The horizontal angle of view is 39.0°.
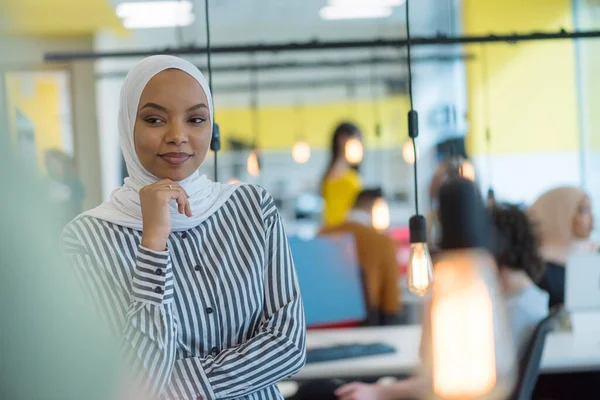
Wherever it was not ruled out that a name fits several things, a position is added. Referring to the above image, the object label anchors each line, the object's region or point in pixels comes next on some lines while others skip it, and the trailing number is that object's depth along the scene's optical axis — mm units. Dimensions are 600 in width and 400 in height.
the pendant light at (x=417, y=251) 2508
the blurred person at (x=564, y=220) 4688
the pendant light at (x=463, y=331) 1312
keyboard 3363
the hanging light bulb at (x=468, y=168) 5516
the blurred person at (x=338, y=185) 6934
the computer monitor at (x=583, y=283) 3754
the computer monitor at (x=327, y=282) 4559
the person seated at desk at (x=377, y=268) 5129
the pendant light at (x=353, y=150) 6844
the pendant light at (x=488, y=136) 4683
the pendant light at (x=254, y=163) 8472
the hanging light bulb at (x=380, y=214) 5986
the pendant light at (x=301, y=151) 12109
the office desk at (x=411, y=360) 3240
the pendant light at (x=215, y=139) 2209
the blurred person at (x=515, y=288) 2719
